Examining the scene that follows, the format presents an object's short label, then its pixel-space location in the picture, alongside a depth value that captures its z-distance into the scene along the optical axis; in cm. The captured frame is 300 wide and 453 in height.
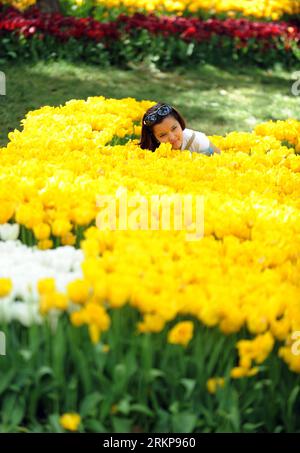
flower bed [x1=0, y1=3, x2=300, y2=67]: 1009
